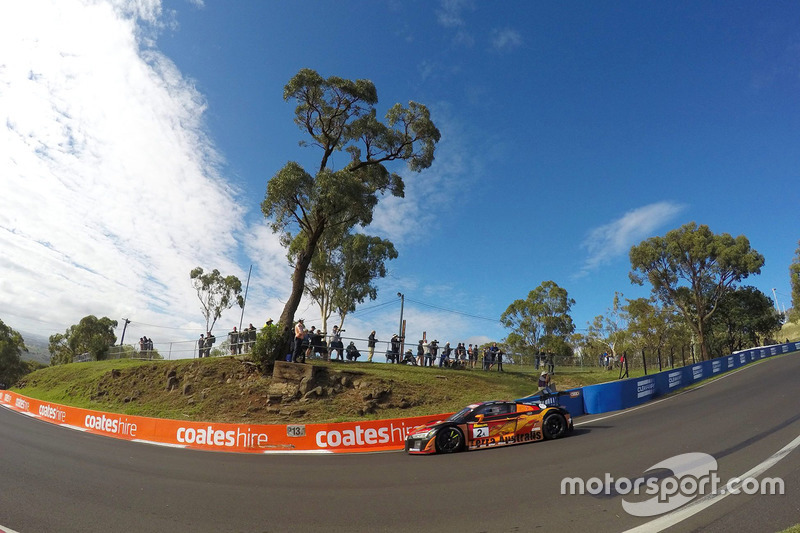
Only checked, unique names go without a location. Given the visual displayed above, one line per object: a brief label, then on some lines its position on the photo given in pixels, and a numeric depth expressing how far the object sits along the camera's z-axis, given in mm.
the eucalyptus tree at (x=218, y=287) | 50062
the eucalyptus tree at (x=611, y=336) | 47531
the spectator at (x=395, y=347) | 23903
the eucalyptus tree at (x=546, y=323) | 49938
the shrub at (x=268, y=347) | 19062
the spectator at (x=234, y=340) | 22912
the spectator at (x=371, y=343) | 23219
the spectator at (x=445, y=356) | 24156
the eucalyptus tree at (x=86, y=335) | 61875
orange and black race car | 10430
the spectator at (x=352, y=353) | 23141
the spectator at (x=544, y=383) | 14901
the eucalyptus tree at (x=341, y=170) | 19328
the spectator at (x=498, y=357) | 26109
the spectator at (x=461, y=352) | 25855
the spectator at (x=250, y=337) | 21812
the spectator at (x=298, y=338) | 18594
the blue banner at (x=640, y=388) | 15859
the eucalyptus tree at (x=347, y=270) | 36281
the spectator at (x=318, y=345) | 21672
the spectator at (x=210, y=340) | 26448
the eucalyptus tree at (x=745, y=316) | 49469
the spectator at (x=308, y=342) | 20209
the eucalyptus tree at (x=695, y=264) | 38281
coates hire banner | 12109
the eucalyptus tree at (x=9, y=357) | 62938
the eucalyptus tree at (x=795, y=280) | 55878
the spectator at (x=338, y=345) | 22205
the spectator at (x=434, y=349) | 23891
